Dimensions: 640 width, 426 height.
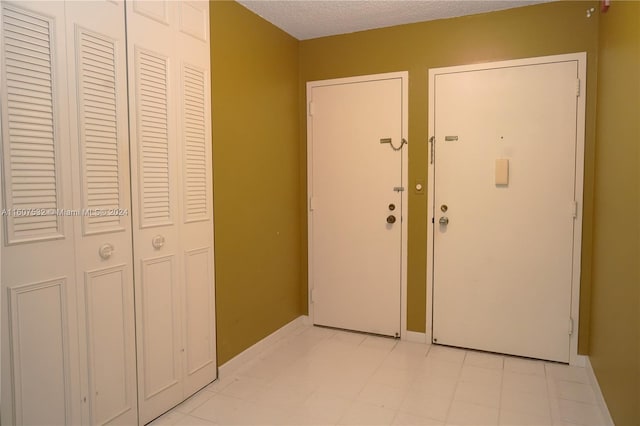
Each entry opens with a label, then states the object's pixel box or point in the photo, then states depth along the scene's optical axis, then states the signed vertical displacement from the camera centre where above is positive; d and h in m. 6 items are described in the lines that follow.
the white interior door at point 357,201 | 3.24 -0.11
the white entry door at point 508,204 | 2.78 -0.12
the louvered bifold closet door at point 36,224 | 1.51 -0.15
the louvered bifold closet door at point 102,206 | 1.75 -0.09
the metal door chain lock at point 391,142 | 3.19 +0.36
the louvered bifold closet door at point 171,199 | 2.05 -0.07
